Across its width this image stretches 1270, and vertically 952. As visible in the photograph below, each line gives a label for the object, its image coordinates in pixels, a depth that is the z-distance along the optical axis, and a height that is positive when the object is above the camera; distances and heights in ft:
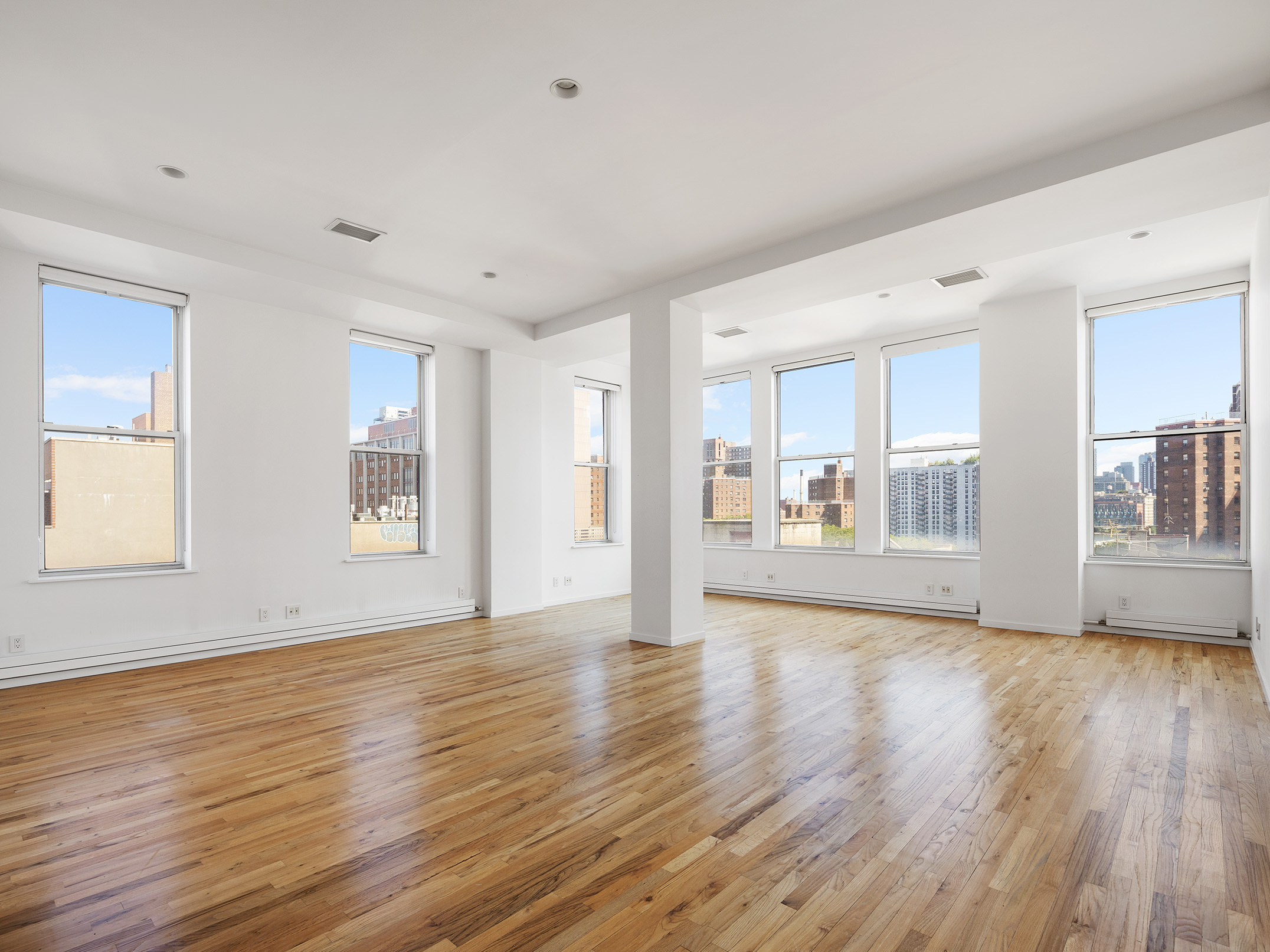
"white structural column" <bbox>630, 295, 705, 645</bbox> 17.28 +0.06
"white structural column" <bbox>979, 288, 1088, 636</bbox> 18.45 +0.32
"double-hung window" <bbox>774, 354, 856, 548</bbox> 24.81 +0.79
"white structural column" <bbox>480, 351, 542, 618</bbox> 22.06 -0.28
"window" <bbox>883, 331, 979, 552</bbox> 22.00 +1.01
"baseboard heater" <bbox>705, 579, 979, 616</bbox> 21.40 -4.51
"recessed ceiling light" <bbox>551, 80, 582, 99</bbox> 9.29 +5.61
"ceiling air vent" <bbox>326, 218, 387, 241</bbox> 13.78 +5.33
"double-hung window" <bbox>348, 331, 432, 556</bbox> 19.79 +1.05
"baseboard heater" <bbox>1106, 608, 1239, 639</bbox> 17.13 -4.15
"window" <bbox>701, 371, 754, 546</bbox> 27.76 +0.46
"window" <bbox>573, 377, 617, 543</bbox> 26.73 +0.60
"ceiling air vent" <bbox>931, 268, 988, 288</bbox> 17.04 +5.25
